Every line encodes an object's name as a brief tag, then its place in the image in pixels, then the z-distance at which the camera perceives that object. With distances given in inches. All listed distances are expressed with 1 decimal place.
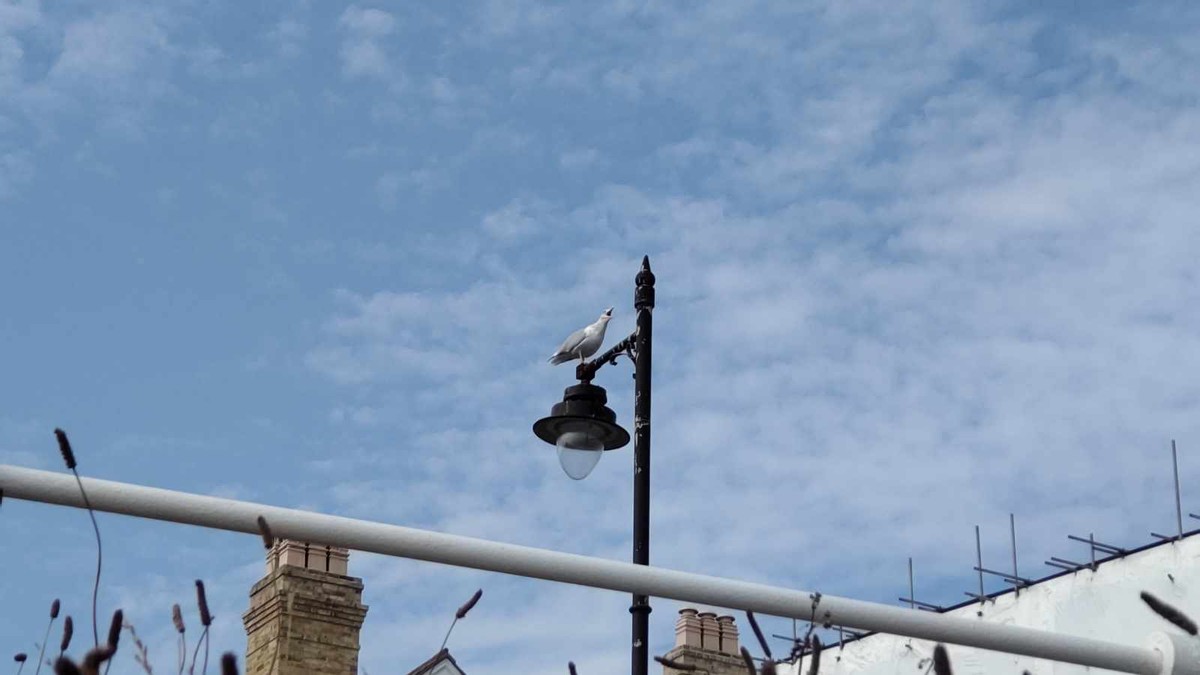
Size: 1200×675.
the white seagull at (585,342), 492.1
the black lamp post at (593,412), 461.7
